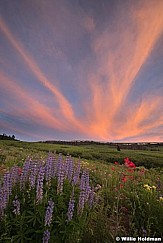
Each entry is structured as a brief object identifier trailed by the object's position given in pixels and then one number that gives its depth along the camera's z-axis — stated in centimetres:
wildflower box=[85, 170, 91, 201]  196
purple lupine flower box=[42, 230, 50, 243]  160
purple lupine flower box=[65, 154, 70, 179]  230
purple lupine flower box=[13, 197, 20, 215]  175
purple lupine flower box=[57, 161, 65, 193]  195
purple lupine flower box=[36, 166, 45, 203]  180
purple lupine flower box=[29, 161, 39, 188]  198
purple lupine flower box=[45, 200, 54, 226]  164
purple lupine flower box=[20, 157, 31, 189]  210
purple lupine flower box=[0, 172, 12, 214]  180
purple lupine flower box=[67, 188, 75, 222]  174
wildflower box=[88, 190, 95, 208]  205
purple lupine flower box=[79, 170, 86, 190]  197
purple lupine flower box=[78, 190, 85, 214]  183
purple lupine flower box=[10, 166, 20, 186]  212
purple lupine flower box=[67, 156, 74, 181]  227
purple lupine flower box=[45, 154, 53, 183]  208
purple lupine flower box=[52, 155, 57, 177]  220
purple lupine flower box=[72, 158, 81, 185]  216
